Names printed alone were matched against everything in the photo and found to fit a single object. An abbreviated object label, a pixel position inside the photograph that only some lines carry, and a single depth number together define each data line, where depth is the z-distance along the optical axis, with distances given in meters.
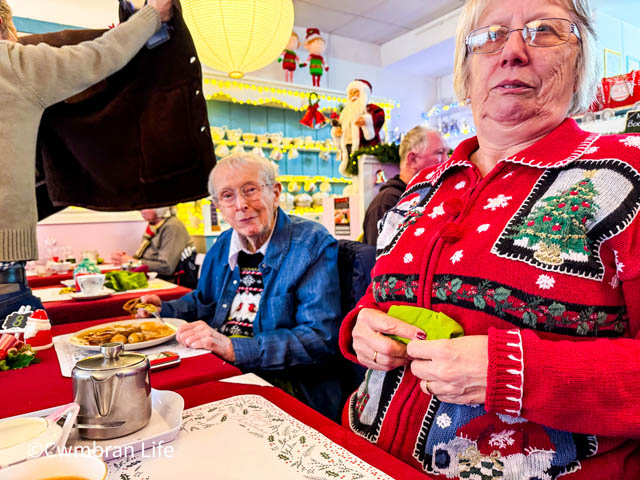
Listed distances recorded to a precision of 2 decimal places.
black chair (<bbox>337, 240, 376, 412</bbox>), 1.49
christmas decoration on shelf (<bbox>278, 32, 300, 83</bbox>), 5.48
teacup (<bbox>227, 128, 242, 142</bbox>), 5.32
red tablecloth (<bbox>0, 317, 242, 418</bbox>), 0.91
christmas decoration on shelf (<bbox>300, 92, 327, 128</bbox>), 5.09
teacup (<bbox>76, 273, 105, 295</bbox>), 2.15
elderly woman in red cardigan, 0.66
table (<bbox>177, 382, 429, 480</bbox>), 0.64
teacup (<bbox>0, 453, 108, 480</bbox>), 0.53
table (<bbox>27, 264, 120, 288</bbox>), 2.90
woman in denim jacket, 1.38
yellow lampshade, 2.38
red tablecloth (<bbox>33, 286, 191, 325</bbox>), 2.00
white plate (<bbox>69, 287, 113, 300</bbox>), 2.14
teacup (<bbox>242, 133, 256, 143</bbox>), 5.48
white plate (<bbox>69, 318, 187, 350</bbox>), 1.20
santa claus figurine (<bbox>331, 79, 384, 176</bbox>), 3.95
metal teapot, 0.70
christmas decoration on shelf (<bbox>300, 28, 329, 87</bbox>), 5.43
